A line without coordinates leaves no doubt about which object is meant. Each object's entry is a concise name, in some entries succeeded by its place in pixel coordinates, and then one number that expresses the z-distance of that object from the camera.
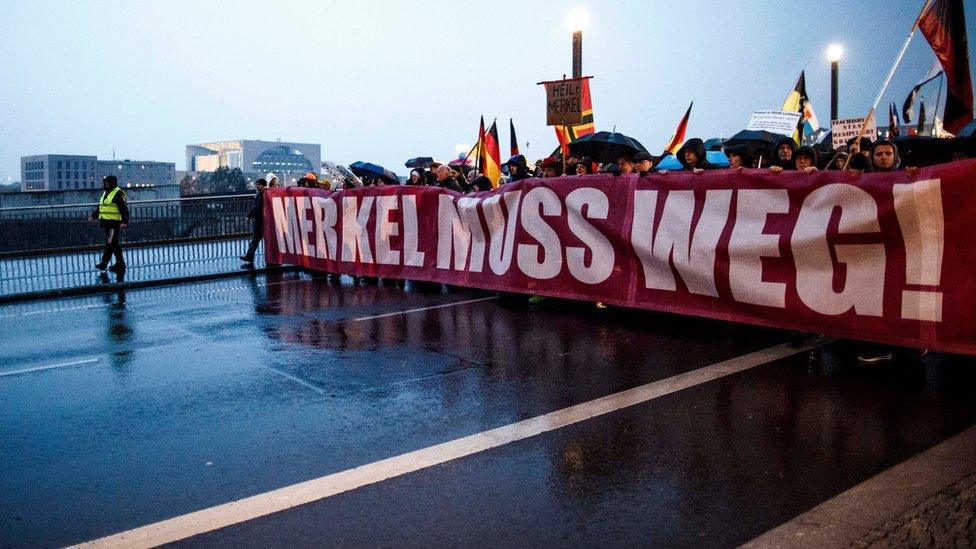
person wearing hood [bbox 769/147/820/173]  8.52
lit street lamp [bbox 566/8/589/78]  13.77
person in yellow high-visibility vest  14.26
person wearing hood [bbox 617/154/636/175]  9.61
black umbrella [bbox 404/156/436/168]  24.27
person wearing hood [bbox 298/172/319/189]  15.79
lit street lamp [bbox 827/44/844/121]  20.38
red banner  6.24
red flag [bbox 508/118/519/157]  19.94
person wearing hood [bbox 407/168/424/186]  13.59
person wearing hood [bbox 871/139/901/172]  7.61
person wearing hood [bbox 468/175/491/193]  11.66
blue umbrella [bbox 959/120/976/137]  12.13
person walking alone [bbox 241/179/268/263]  15.64
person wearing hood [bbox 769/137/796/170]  9.59
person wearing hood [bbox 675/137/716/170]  10.38
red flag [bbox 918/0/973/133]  8.07
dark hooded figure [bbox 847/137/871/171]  8.26
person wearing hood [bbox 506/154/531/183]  11.18
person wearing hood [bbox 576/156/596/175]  10.37
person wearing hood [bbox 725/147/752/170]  9.91
